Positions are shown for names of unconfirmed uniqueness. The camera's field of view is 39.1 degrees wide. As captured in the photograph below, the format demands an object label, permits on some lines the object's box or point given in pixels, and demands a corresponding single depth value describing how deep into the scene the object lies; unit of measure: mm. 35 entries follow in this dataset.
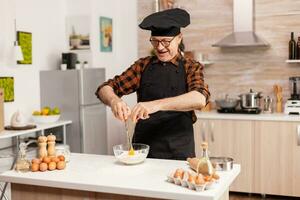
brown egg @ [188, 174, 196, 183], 1837
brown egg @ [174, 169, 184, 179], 1918
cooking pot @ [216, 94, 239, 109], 4738
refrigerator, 4688
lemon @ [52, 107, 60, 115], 4574
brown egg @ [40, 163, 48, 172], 2211
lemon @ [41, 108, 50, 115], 4521
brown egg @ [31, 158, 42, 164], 2247
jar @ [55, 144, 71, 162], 2393
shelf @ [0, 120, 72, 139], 3926
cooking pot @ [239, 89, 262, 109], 4668
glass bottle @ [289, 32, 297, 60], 4691
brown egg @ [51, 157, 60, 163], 2260
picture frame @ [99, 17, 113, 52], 5309
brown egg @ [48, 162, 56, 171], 2221
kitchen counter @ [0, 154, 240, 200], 1827
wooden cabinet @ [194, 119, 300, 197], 4301
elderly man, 2406
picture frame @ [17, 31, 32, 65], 4570
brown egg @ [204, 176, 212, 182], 1857
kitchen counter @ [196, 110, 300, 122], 4312
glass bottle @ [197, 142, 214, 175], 1970
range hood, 4777
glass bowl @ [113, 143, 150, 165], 2273
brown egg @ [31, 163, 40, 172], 2217
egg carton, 1800
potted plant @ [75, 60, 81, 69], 4925
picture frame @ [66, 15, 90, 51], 5129
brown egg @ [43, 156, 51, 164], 2245
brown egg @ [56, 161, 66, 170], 2238
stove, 4613
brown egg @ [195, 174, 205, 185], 1805
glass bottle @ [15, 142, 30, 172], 2240
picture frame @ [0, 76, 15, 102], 4352
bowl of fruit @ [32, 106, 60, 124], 4488
